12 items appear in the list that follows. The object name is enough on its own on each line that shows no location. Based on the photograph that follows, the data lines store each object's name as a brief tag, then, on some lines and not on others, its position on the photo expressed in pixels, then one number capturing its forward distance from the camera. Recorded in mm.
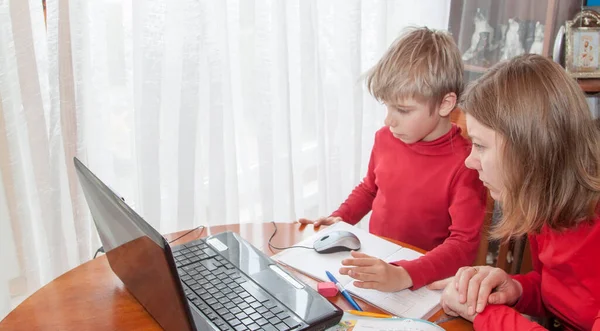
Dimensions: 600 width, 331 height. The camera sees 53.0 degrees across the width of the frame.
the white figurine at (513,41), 2506
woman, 1055
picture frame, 2160
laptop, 846
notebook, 1089
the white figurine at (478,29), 2531
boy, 1408
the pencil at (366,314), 1027
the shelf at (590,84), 2096
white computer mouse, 1259
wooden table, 1022
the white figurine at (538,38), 2459
